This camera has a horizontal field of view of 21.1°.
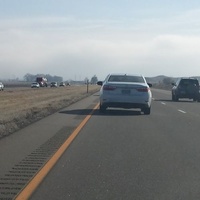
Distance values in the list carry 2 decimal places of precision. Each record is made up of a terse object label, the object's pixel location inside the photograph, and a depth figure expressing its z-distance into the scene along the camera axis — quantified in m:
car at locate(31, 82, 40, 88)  104.50
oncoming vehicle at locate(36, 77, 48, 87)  118.56
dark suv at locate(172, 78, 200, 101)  38.47
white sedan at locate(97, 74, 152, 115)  22.31
